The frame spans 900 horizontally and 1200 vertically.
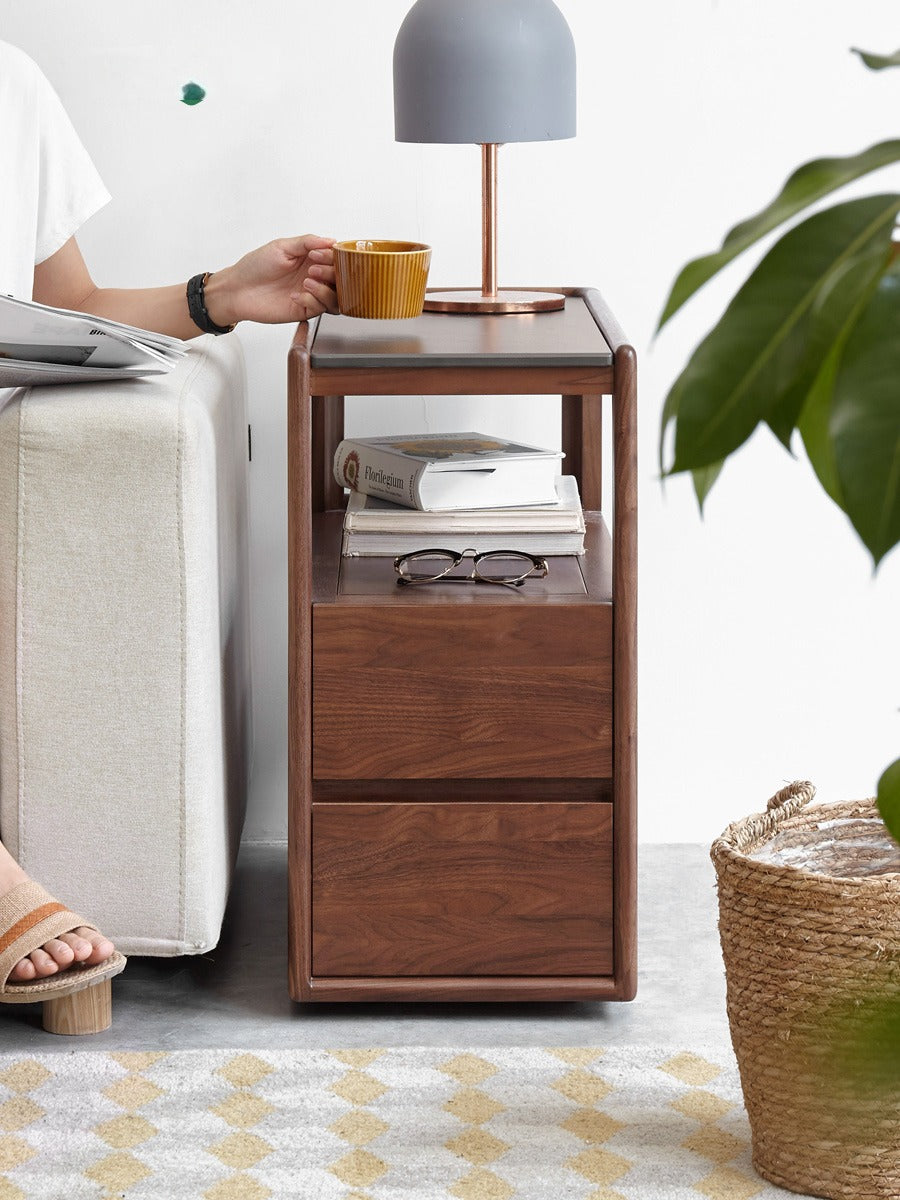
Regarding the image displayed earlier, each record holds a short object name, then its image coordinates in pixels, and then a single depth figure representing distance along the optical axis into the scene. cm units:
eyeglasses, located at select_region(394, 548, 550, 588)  320
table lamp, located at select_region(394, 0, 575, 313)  324
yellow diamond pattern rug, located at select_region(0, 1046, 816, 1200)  295
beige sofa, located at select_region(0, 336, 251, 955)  310
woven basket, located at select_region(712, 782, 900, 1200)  287
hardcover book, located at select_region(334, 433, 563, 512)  323
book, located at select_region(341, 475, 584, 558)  322
